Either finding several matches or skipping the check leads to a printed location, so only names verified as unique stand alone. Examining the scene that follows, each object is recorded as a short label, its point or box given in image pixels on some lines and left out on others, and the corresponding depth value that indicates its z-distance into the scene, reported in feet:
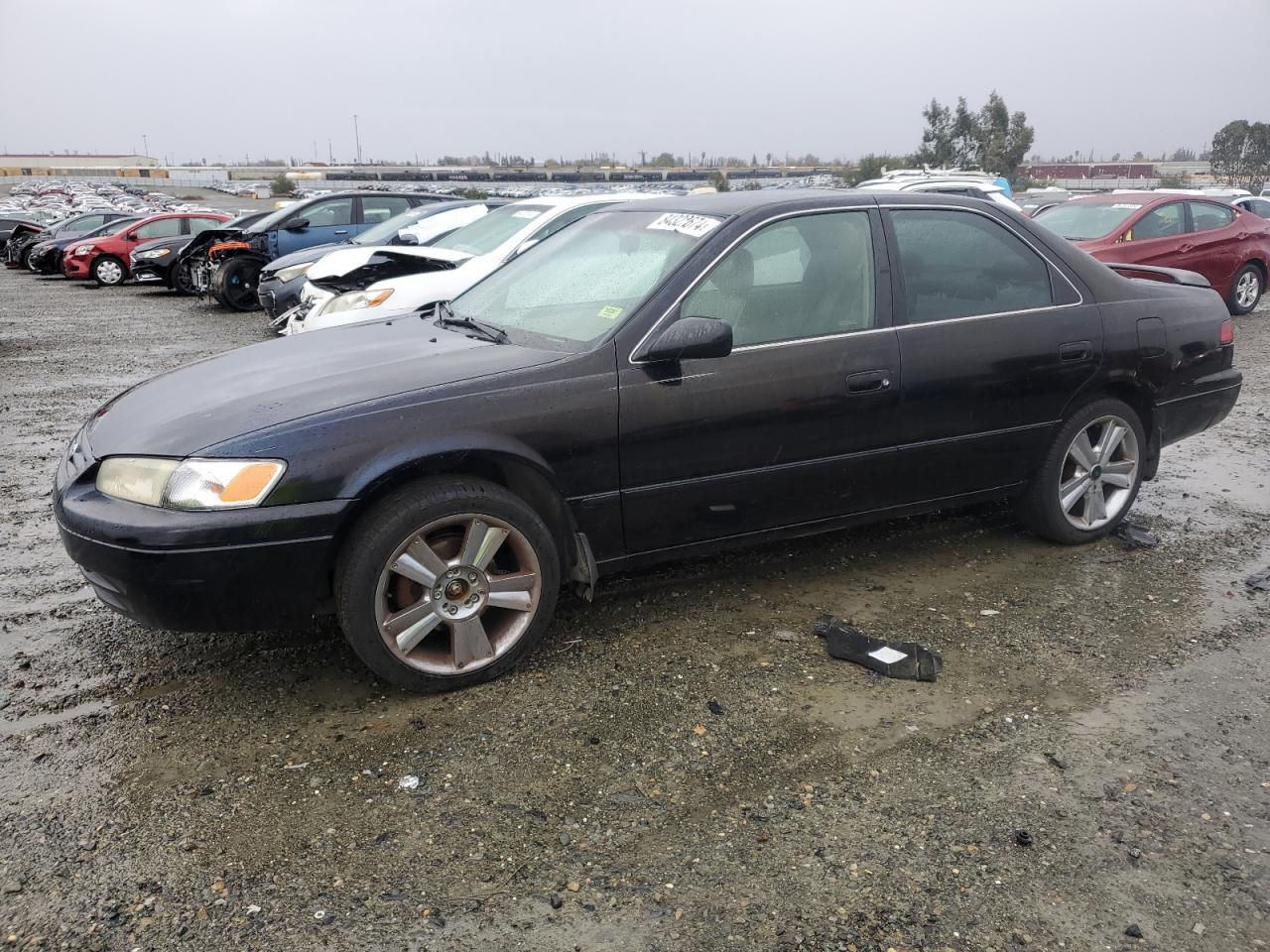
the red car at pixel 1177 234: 38.91
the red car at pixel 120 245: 67.51
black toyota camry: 10.39
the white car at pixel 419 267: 26.53
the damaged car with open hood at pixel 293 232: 48.32
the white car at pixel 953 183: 46.11
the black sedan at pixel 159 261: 60.69
